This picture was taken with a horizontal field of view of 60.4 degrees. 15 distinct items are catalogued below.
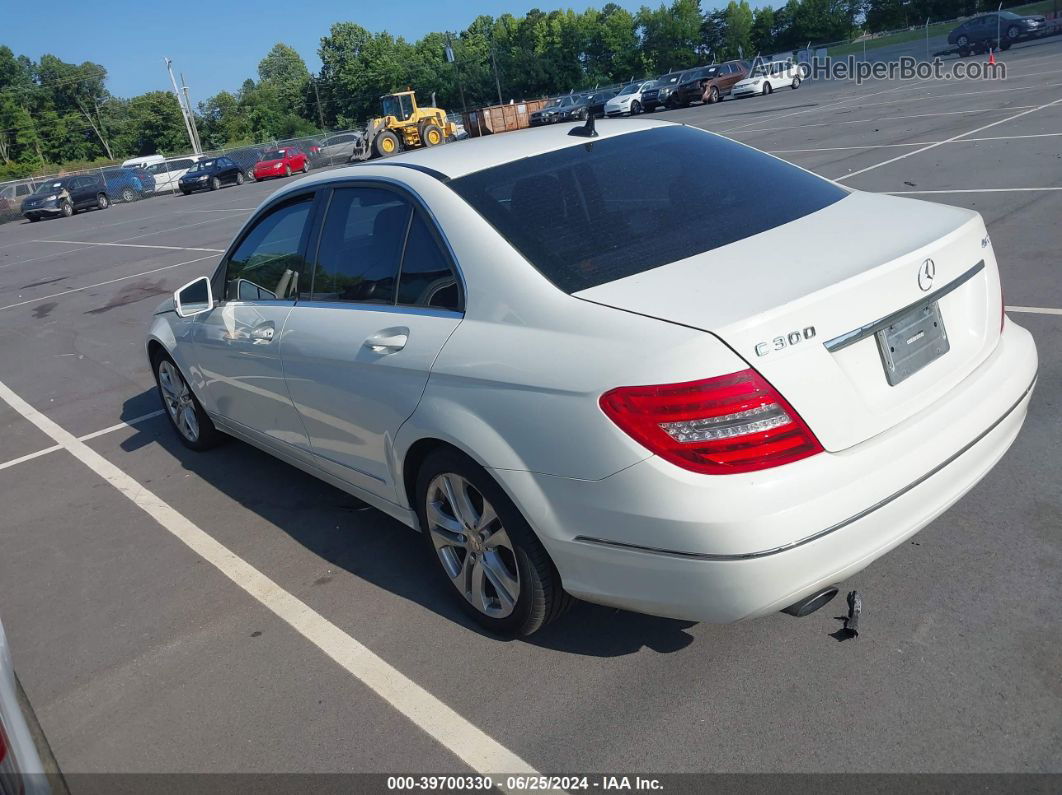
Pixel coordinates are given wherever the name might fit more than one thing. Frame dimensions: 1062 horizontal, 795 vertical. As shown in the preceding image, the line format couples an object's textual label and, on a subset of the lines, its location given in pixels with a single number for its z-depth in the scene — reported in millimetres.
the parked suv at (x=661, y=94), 46594
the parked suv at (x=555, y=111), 47750
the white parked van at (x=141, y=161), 55094
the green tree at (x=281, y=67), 130875
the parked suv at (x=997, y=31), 42750
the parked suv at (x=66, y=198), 37312
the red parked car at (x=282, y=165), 42625
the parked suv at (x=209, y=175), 41719
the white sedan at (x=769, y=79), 43844
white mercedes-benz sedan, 2510
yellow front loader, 39625
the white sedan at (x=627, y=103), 47000
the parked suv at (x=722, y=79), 45156
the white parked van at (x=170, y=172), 46062
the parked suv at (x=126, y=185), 43406
